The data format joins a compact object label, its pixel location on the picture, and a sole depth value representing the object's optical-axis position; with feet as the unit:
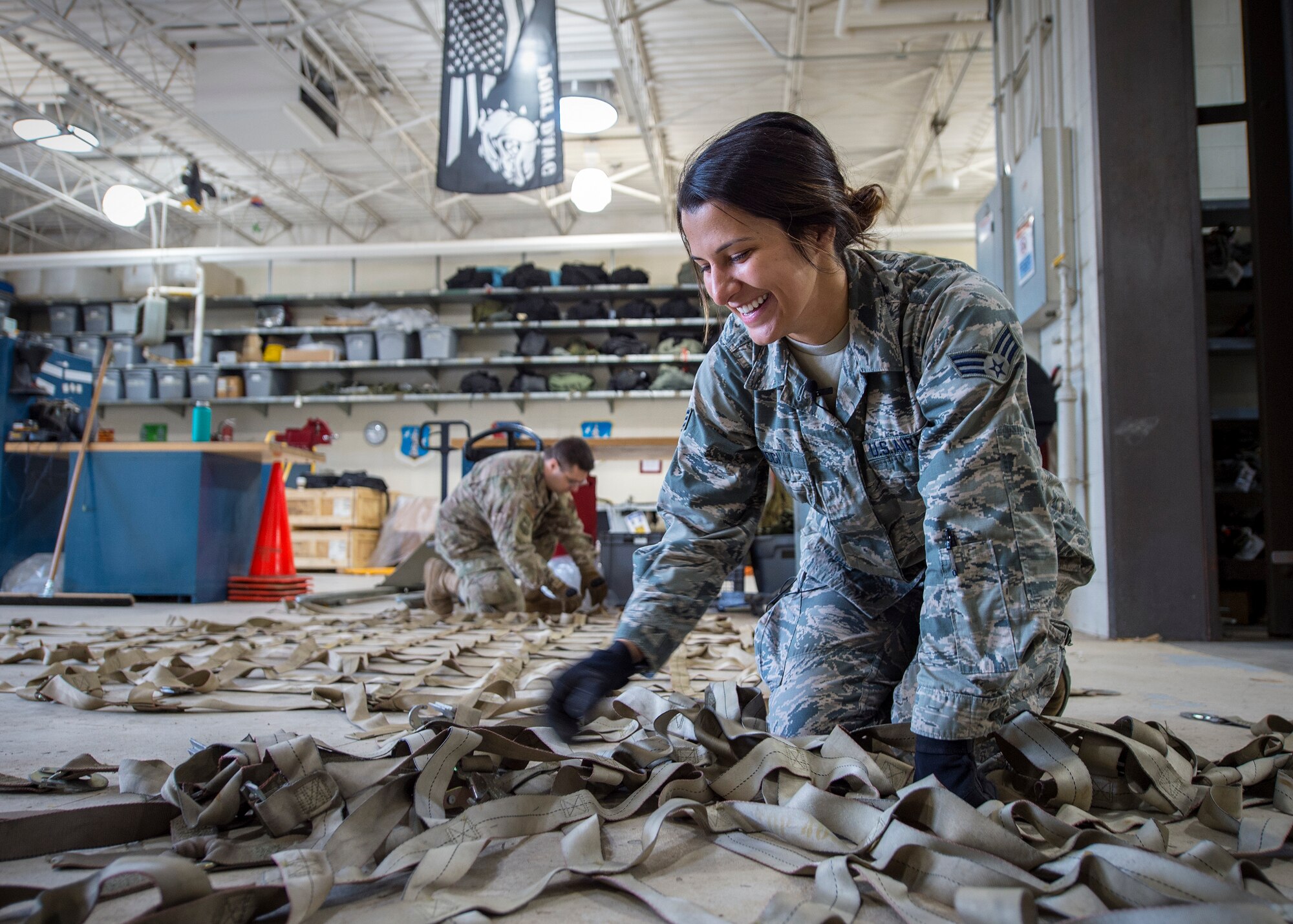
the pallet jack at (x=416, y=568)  16.72
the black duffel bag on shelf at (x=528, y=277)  36.01
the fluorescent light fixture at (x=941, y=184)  31.17
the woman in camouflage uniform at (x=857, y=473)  3.73
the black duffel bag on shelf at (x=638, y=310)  35.76
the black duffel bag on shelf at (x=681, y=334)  35.83
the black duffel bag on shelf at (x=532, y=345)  35.68
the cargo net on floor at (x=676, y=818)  2.76
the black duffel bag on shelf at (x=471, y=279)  36.55
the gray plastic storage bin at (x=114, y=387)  37.14
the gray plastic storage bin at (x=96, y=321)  38.50
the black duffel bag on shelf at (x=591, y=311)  35.78
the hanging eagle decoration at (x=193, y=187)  29.67
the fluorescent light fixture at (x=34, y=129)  24.98
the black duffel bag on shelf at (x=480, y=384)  35.83
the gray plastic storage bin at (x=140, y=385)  37.01
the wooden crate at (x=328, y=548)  31.35
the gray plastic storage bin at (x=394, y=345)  36.11
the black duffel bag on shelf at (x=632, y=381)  35.19
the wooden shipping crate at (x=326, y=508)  31.22
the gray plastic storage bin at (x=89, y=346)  37.52
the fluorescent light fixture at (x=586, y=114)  22.45
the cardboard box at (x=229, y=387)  37.14
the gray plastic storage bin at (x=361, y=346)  36.37
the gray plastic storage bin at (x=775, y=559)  14.98
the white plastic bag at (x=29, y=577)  17.92
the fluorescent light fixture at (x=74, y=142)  25.93
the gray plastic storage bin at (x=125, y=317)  37.86
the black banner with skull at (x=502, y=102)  16.06
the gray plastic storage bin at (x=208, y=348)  37.81
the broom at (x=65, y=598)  15.92
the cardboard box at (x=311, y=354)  36.19
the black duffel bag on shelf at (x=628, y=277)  36.17
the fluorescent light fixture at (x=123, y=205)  29.09
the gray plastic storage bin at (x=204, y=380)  36.83
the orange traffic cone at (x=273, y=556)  18.43
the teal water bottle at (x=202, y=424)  19.19
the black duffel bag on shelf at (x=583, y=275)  36.01
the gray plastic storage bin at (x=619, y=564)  16.74
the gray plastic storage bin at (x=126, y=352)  37.45
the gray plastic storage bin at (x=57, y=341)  38.32
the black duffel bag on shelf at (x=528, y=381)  35.68
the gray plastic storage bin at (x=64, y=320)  38.52
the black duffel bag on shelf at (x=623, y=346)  35.53
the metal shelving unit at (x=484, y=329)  35.22
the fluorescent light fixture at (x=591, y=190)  27.17
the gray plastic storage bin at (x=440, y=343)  35.88
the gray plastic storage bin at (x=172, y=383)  36.94
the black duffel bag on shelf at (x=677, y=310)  35.81
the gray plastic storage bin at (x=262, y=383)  36.81
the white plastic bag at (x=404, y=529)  32.48
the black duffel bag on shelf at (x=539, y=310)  35.76
